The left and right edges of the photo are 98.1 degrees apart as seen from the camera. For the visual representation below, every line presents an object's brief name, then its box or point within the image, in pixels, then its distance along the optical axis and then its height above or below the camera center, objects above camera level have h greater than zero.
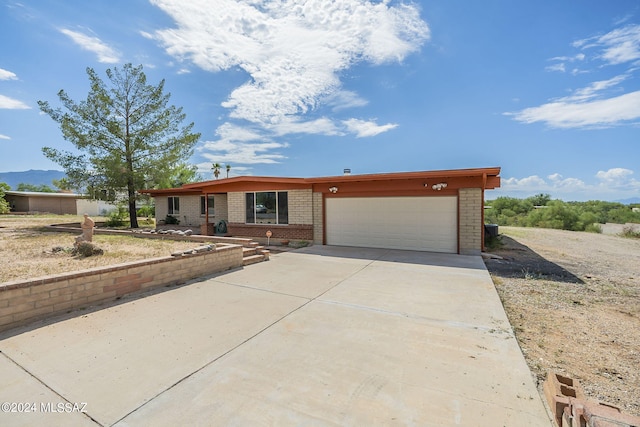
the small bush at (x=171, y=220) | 18.44 -0.99
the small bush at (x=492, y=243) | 11.07 -1.71
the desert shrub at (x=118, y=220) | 16.91 -0.93
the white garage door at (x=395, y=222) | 9.80 -0.75
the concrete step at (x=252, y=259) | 7.88 -1.60
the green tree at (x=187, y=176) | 35.38 +3.87
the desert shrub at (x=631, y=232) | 15.78 -1.90
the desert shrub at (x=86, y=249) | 6.80 -1.07
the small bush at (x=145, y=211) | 28.34 -0.61
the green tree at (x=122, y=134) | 15.51 +4.23
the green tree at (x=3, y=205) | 25.07 +0.20
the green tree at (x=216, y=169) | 39.75 +5.14
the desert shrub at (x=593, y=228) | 19.04 -1.95
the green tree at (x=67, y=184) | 15.94 +1.32
